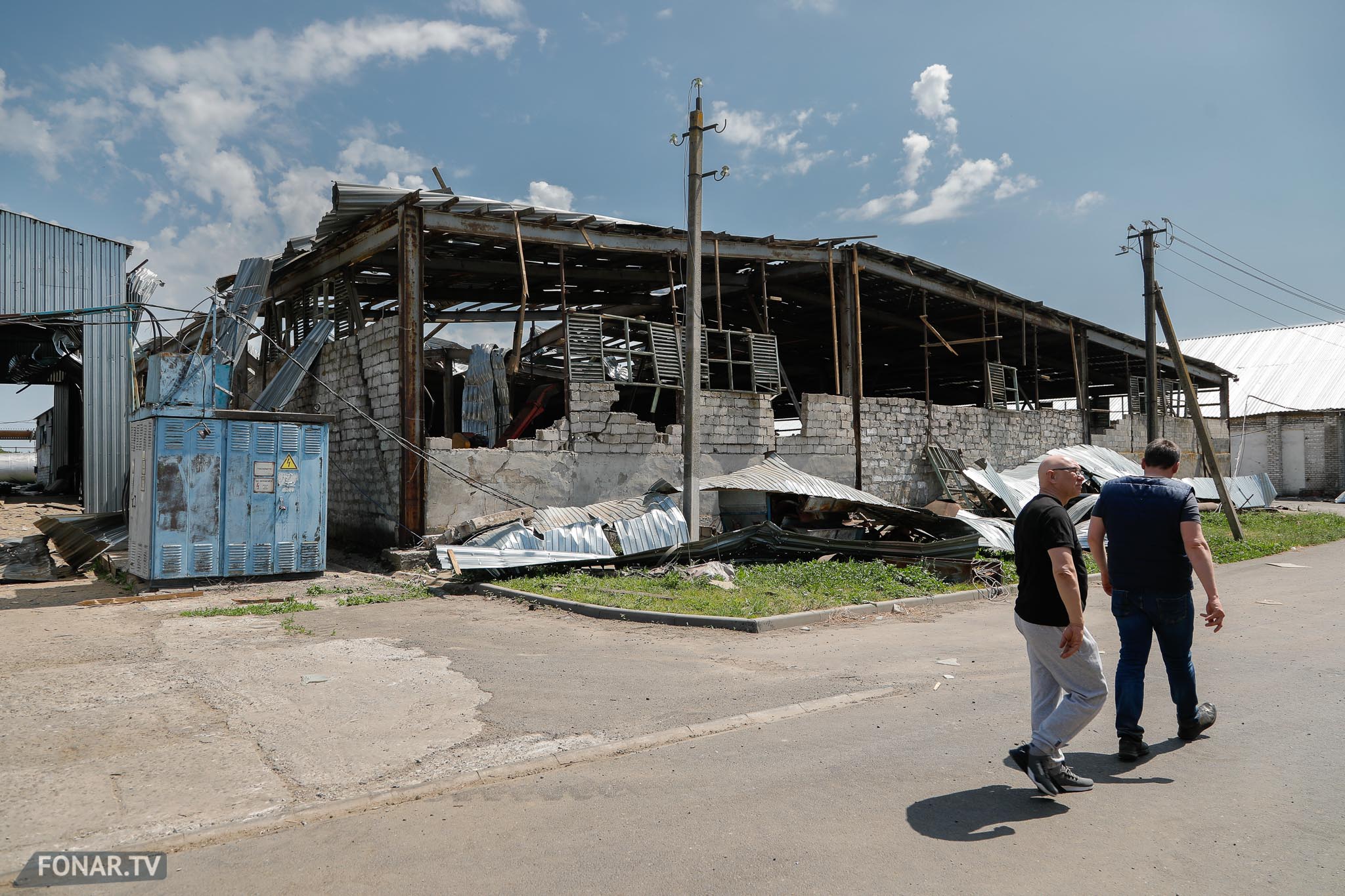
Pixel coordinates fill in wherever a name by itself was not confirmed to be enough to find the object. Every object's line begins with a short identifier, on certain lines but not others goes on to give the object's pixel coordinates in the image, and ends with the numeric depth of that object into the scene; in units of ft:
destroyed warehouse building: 43.19
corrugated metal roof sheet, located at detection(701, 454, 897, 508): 43.19
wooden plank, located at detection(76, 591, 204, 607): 30.66
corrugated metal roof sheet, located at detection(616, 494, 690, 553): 37.96
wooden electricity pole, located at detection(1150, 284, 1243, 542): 53.62
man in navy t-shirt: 14.34
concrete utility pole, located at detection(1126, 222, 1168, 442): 59.82
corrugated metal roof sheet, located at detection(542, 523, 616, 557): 36.76
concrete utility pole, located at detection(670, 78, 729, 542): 38.50
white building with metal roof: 113.19
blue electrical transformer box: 33.40
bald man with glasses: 12.30
